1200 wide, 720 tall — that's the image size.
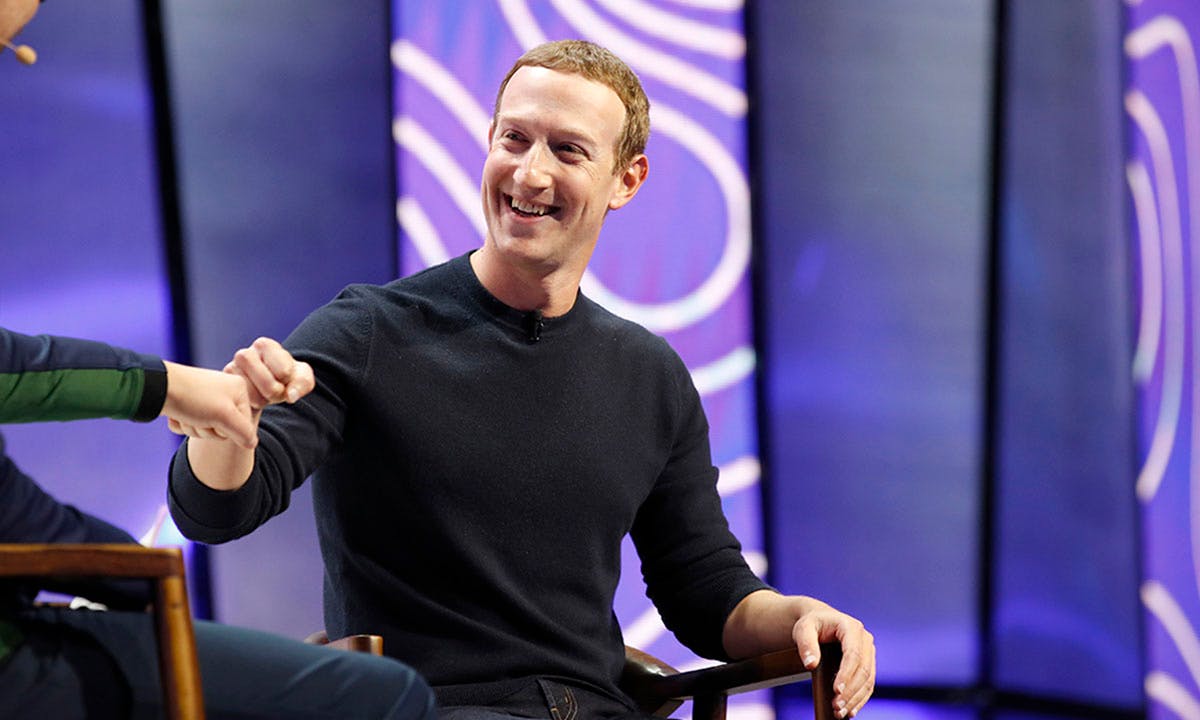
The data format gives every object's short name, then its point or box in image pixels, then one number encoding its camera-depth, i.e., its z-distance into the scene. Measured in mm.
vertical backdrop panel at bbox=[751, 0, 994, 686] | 8062
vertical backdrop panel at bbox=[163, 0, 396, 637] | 7191
